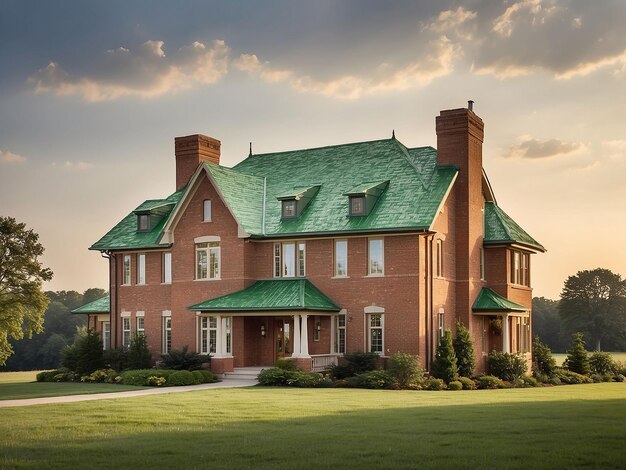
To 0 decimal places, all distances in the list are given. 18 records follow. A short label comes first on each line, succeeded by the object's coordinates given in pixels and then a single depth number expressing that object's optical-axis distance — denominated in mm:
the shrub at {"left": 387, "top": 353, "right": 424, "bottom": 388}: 38562
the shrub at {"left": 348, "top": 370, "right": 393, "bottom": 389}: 38156
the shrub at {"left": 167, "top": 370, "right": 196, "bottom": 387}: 39375
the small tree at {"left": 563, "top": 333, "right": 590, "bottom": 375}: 51062
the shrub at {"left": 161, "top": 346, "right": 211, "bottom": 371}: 43031
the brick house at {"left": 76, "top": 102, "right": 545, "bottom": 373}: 42250
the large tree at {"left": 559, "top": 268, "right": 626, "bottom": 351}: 105188
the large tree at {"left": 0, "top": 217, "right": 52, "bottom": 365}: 57250
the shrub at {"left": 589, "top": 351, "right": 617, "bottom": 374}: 52344
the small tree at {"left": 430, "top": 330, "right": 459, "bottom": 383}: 40656
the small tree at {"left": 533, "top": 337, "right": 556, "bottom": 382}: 50375
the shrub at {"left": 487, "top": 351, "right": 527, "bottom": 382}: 44750
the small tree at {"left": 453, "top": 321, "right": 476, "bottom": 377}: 42438
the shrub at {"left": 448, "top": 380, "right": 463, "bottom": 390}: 39156
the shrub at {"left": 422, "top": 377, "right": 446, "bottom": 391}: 38625
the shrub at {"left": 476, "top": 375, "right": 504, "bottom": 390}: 41212
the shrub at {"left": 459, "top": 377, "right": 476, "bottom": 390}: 40031
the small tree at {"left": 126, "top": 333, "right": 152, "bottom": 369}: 45531
